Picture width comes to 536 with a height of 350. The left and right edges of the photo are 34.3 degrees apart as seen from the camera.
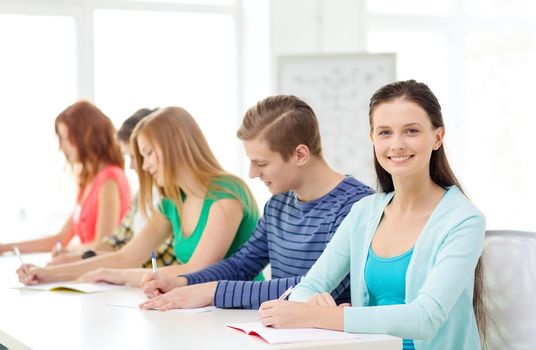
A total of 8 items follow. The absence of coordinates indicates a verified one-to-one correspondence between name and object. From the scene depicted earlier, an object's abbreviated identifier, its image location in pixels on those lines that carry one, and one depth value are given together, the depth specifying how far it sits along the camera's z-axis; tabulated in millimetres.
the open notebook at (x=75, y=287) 2783
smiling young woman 1844
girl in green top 2867
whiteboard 5535
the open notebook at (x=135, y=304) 2279
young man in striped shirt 2469
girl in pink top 3998
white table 1777
